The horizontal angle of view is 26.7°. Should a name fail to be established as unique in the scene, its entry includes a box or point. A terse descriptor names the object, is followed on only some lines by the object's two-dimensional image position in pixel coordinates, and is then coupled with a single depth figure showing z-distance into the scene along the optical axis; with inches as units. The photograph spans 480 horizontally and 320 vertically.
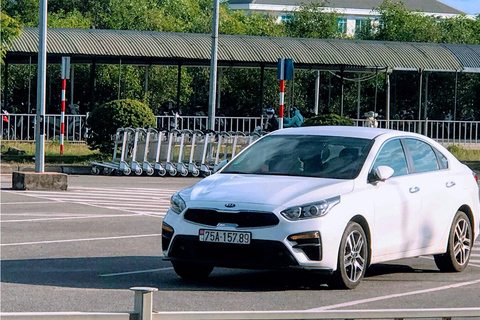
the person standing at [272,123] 1140.3
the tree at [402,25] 2454.5
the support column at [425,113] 1413.6
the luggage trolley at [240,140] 948.0
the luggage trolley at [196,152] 947.3
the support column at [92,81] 1309.1
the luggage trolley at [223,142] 932.0
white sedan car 334.6
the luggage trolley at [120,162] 946.1
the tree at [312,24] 2469.2
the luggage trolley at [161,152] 942.3
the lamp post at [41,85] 764.6
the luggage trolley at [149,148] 940.6
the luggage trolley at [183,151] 941.8
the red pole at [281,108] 902.1
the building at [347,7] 5172.2
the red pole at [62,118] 1095.6
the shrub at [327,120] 1065.5
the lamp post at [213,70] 1107.9
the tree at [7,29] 1093.1
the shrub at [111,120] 1055.0
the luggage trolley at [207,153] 943.7
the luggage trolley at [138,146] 944.9
